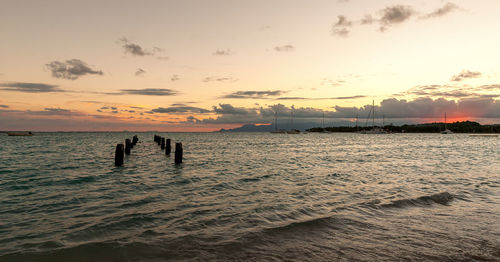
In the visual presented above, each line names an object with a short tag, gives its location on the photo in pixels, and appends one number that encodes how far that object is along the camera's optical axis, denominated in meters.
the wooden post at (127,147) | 30.80
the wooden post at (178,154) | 23.31
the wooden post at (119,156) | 21.40
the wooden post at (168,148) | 31.50
